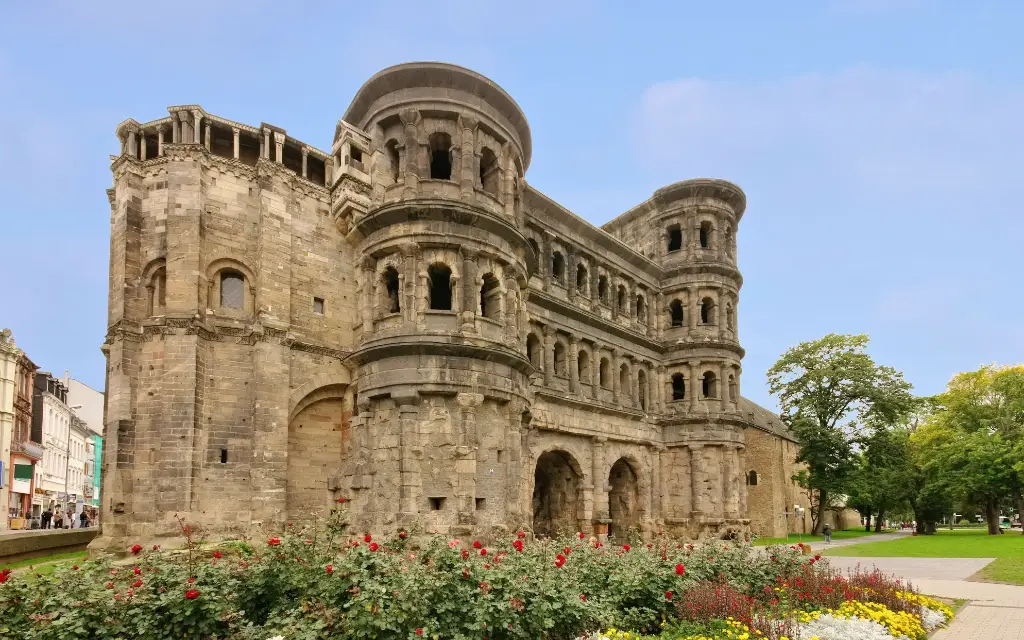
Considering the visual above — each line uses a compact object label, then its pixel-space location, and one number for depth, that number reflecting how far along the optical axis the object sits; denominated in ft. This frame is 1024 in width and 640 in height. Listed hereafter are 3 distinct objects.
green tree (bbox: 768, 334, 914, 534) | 130.72
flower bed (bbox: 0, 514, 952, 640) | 23.88
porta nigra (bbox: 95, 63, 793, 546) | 59.00
